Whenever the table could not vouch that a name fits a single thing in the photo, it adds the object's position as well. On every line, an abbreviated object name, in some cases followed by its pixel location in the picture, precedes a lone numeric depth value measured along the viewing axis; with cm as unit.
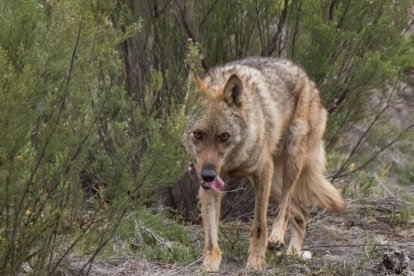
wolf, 1252
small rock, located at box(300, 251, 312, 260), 1393
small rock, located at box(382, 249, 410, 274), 1326
